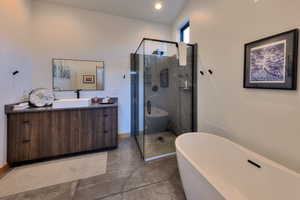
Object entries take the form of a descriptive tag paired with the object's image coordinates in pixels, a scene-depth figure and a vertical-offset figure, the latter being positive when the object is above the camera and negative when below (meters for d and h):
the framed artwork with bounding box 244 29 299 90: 1.21 +0.35
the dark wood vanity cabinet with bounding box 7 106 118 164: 2.09 -0.67
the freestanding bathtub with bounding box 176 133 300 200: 1.07 -0.78
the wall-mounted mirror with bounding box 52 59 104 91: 2.80 +0.46
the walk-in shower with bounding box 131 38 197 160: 2.70 -0.02
